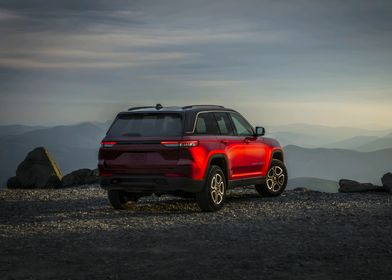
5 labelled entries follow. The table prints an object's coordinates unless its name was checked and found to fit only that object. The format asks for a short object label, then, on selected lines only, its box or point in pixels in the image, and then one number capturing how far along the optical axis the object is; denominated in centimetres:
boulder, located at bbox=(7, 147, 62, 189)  2348
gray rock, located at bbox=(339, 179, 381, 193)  1734
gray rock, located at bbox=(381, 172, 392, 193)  1696
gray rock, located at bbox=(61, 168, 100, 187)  2228
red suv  1162
